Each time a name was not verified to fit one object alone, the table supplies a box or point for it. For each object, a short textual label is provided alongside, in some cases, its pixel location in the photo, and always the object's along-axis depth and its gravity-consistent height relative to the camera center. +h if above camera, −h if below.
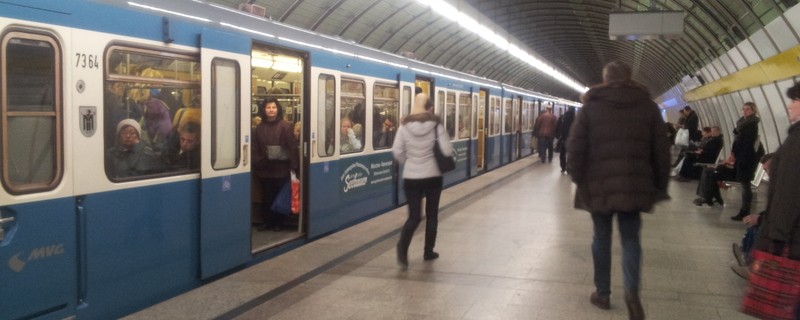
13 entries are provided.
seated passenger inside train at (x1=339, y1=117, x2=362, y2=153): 8.66 -0.16
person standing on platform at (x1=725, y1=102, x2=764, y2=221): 9.41 -0.24
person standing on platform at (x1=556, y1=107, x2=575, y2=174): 17.05 +0.05
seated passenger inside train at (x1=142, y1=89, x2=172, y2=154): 5.10 +0.01
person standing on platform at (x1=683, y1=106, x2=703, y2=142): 16.21 +0.11
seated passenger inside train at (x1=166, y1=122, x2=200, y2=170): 5.42 -0.20
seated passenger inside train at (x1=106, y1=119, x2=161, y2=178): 4.72 -0.22
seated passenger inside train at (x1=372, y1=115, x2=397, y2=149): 9.90 -0.10
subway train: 4.02 -0.18
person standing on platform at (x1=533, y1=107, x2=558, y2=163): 20.08 -0.06
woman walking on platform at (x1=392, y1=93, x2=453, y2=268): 6.52 -0.29
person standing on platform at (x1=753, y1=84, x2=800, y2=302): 3.53 -0.39
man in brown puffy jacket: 4.69 -0.20
